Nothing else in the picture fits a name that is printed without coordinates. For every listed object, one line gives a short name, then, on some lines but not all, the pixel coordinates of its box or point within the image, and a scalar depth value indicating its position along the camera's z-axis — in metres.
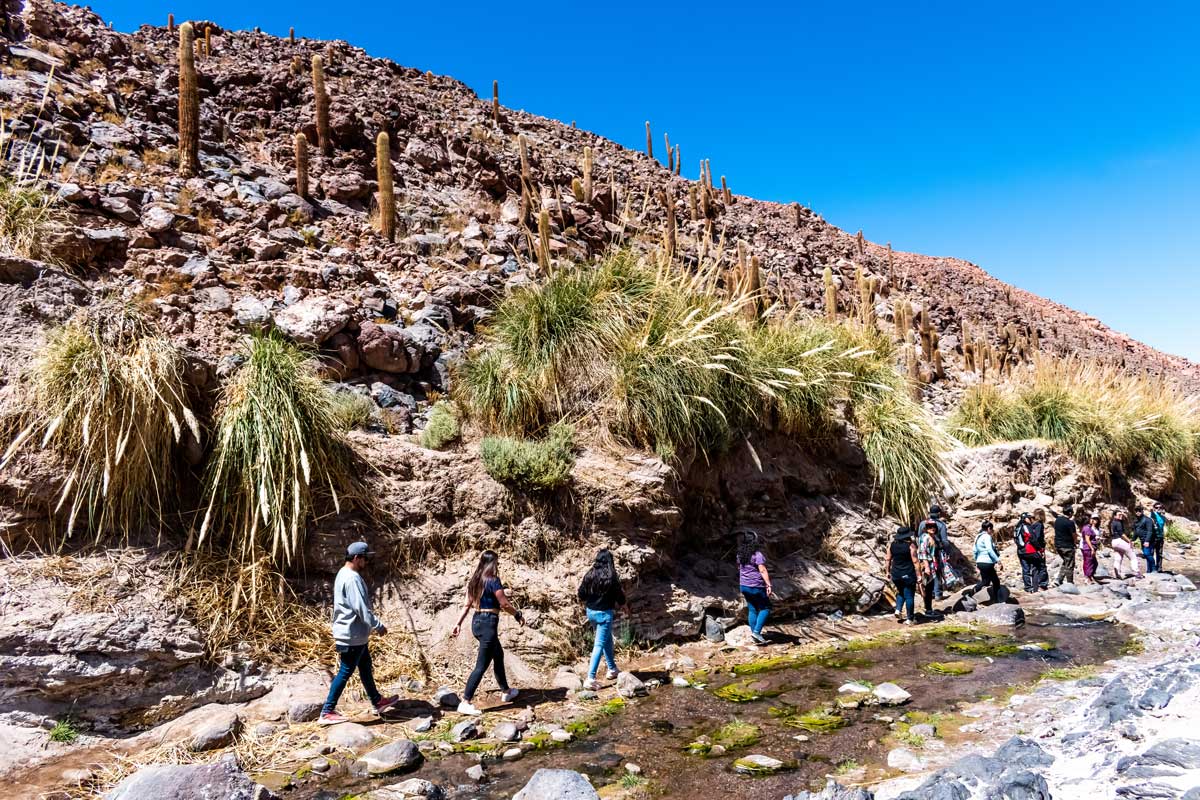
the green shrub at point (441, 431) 7.84
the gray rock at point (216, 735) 4.91
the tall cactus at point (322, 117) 16.88
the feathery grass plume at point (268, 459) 6.07
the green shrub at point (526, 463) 7.45
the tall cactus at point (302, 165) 13.88
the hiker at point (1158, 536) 11.91
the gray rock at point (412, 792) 4.14
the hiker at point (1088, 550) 11.40
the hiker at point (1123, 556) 11.87
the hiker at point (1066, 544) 11.23
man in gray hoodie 5.37
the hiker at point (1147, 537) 11.83
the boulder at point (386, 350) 9.09
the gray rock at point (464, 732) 5.16
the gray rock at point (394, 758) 4.57
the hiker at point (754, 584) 7.68
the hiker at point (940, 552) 9.65
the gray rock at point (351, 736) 4.97
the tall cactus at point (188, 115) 12.80
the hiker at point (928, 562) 9.09
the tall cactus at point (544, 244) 9.34
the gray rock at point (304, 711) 5.39
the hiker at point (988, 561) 9.63
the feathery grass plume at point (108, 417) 5.46
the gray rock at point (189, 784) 3.54
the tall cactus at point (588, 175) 19.48
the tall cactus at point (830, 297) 15.26
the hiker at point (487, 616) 5.90
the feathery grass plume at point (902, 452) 10.37
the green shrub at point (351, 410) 7.13
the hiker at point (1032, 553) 10.47
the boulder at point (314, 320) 8.52
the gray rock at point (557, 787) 3.82
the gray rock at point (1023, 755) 3.89
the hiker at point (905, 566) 8.69
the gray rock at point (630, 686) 6.18
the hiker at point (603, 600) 6.55
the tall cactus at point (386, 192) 13.70
